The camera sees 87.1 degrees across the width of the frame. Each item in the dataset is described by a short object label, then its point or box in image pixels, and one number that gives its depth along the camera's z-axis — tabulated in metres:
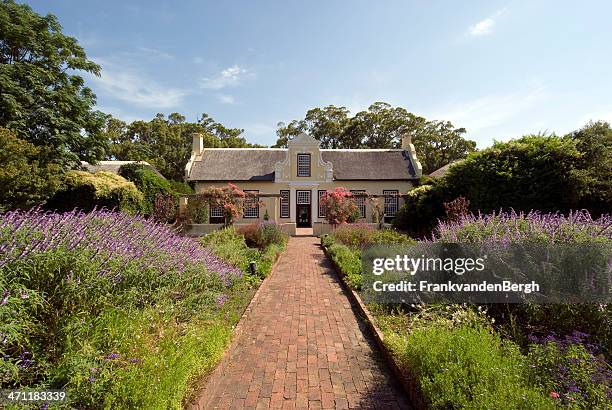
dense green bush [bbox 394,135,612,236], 9.63
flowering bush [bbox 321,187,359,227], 19.02
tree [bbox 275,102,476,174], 38.38
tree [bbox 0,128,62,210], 12.91
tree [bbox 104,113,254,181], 37.60
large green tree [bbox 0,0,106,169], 15.86
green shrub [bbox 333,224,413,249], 10.91
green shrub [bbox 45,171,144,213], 17.09
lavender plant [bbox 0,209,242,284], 3.51
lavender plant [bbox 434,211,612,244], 4.50
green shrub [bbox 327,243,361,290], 7.91
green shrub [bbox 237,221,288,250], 13.93
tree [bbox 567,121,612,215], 9.46
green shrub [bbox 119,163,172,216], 20.05
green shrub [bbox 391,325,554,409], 2.45
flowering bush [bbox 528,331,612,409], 2.51
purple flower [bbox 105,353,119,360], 2.90
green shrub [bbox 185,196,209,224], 20.02
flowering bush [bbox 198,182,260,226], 18.67
